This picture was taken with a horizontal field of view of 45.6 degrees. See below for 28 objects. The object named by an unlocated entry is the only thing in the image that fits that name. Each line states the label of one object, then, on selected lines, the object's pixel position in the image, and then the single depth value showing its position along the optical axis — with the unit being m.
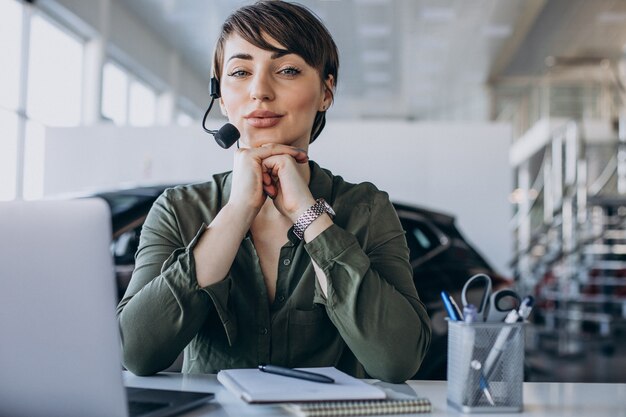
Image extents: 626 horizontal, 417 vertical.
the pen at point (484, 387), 0.91
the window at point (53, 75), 8.63
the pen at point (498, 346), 0.90
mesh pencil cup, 0.90
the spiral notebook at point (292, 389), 0.87
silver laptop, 0.69
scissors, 0.92
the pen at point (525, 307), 0.90
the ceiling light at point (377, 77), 14.78
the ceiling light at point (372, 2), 10.43
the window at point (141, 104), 12.06
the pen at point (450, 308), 0.95
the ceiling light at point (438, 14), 10.72
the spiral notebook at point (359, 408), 0.83
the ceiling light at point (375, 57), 13.22
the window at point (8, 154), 7.72
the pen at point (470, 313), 0.91
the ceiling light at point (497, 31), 11.67
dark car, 2.64
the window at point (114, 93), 10.77
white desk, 0.91
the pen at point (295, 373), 0.95
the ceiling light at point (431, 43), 12.25
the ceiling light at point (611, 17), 11.70
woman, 1.19
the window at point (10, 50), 7.74
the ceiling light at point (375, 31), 11.67
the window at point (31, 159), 8.17
